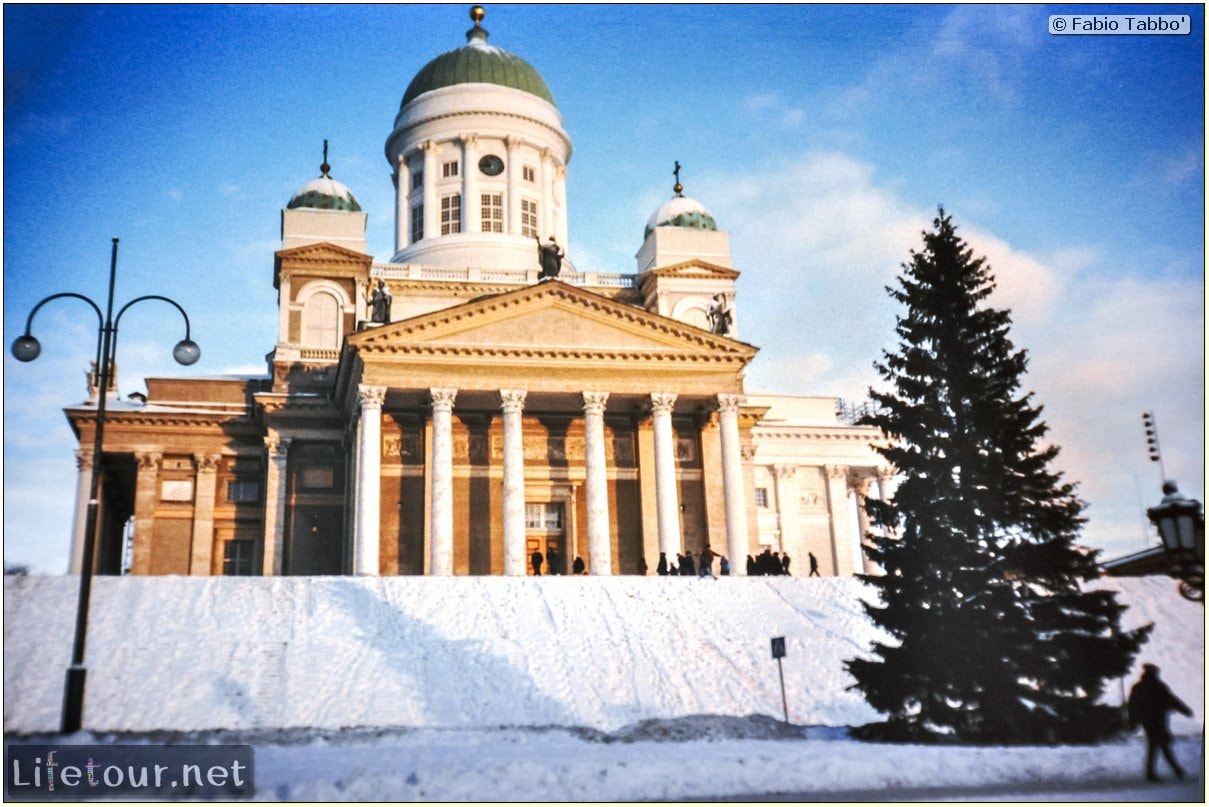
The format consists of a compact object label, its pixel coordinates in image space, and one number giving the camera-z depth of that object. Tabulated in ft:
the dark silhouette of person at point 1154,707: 43.65
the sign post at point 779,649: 62.75
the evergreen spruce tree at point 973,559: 53.72
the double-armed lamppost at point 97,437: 55.36
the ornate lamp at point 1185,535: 33.14
